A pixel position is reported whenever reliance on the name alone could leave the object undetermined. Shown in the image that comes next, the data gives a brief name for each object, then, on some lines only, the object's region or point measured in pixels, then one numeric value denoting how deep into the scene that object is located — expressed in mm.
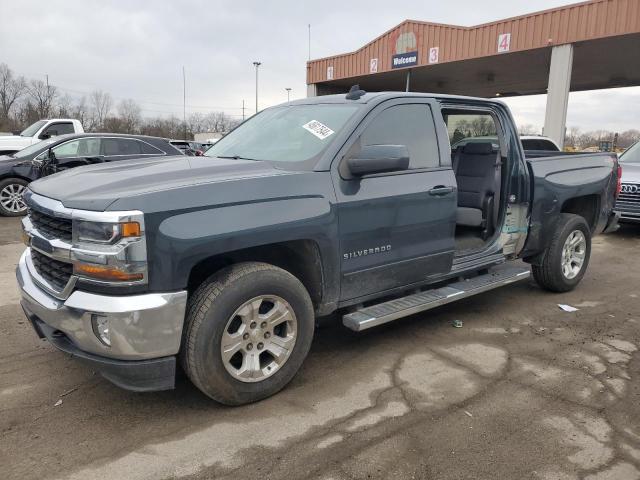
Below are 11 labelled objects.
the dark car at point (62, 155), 9969
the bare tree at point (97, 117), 70875
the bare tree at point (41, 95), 69625
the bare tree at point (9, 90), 72875
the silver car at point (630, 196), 8906
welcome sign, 20656
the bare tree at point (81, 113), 67762
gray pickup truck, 2672
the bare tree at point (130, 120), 56688
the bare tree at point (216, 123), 83250
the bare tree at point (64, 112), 63781
